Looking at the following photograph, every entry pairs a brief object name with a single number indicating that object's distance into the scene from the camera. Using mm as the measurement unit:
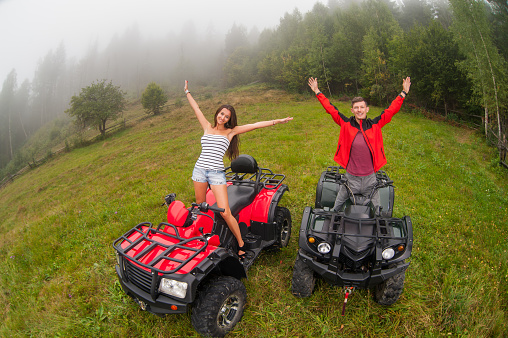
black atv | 2809
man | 3693
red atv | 2633
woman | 3637
